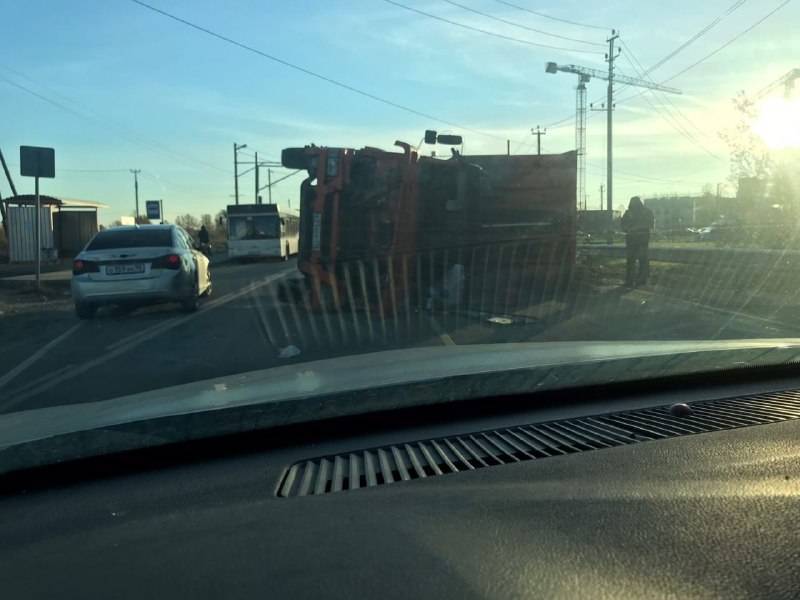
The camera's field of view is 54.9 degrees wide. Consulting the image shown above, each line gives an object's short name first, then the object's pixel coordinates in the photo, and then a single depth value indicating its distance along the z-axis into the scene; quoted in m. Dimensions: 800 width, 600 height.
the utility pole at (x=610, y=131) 48.50
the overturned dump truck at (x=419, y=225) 12.41
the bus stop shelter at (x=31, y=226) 33.22
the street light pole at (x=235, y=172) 76.74
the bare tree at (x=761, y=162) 39.78
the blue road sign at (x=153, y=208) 46.34
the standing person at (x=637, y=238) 18.12
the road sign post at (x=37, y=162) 18.02
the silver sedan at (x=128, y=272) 12.68
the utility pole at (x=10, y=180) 40.60
